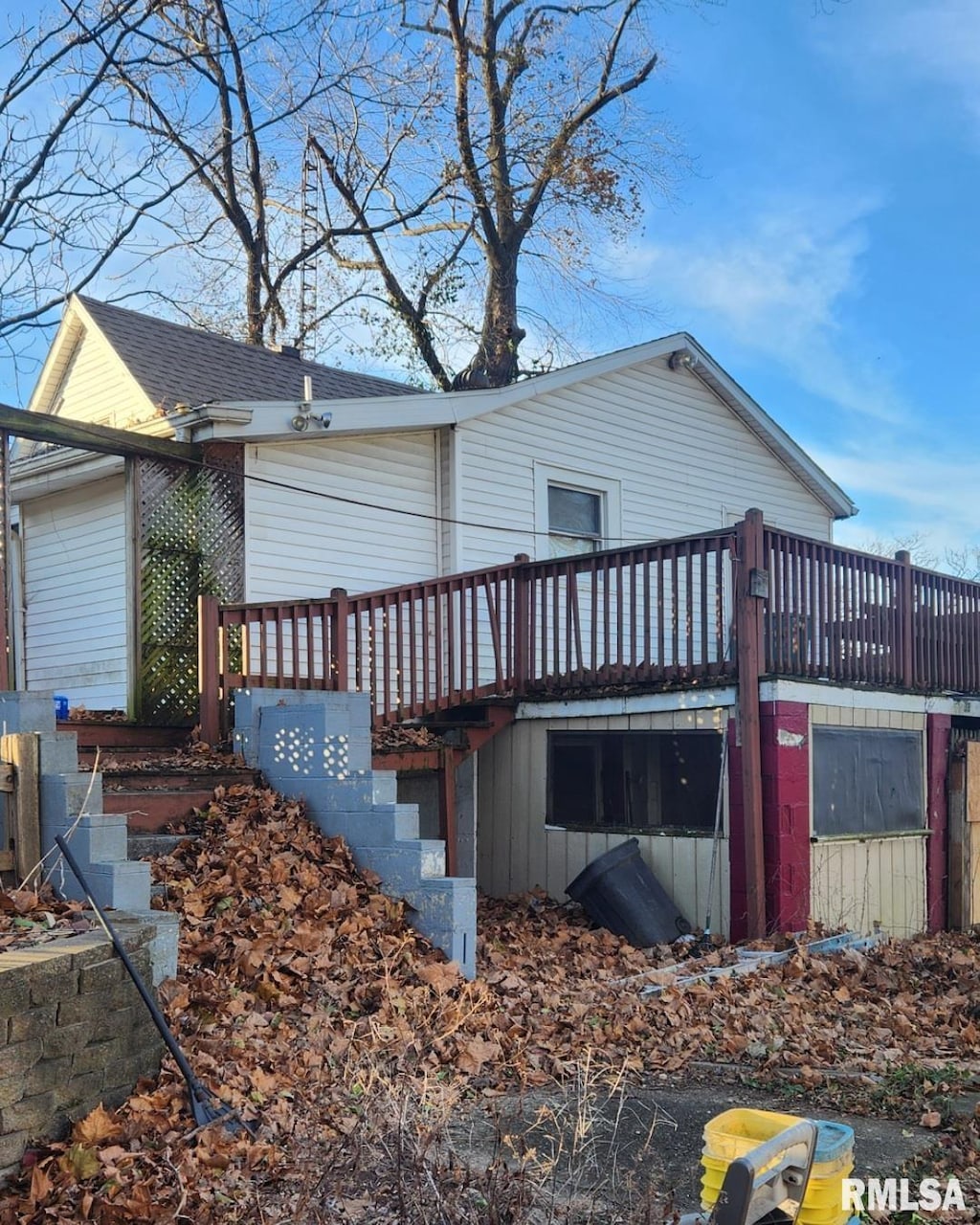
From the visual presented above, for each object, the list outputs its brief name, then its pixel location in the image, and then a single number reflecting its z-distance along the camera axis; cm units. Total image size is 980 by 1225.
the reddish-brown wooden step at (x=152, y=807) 747
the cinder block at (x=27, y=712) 693
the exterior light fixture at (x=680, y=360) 1510
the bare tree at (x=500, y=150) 2350
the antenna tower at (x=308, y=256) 2542
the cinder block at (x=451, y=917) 745
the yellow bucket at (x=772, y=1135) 307
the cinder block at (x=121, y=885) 618
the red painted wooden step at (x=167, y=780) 768
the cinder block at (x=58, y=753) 671
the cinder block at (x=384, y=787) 796
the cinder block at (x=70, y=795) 650
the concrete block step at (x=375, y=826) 781
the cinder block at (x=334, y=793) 798
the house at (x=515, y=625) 998
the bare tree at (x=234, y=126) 2105
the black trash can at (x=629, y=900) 984
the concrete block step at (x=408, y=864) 763
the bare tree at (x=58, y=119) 1855
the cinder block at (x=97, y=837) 631
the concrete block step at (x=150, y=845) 728
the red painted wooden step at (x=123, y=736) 933
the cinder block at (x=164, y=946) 588
